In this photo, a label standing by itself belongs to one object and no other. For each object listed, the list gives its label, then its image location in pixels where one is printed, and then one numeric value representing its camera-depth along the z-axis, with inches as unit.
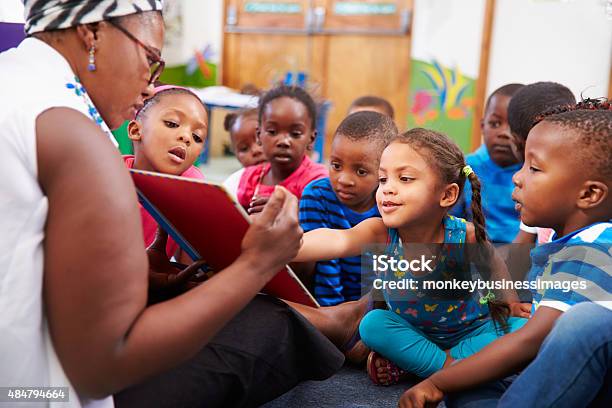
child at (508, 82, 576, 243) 82.0
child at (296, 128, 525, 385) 58.1
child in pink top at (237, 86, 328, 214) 91.4
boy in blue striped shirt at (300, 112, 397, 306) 74.7
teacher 29.5
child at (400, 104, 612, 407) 42.0
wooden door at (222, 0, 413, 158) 224.7
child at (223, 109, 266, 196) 109.1
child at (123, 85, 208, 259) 69.0
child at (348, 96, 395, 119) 126.4
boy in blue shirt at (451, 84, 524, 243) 98.3
